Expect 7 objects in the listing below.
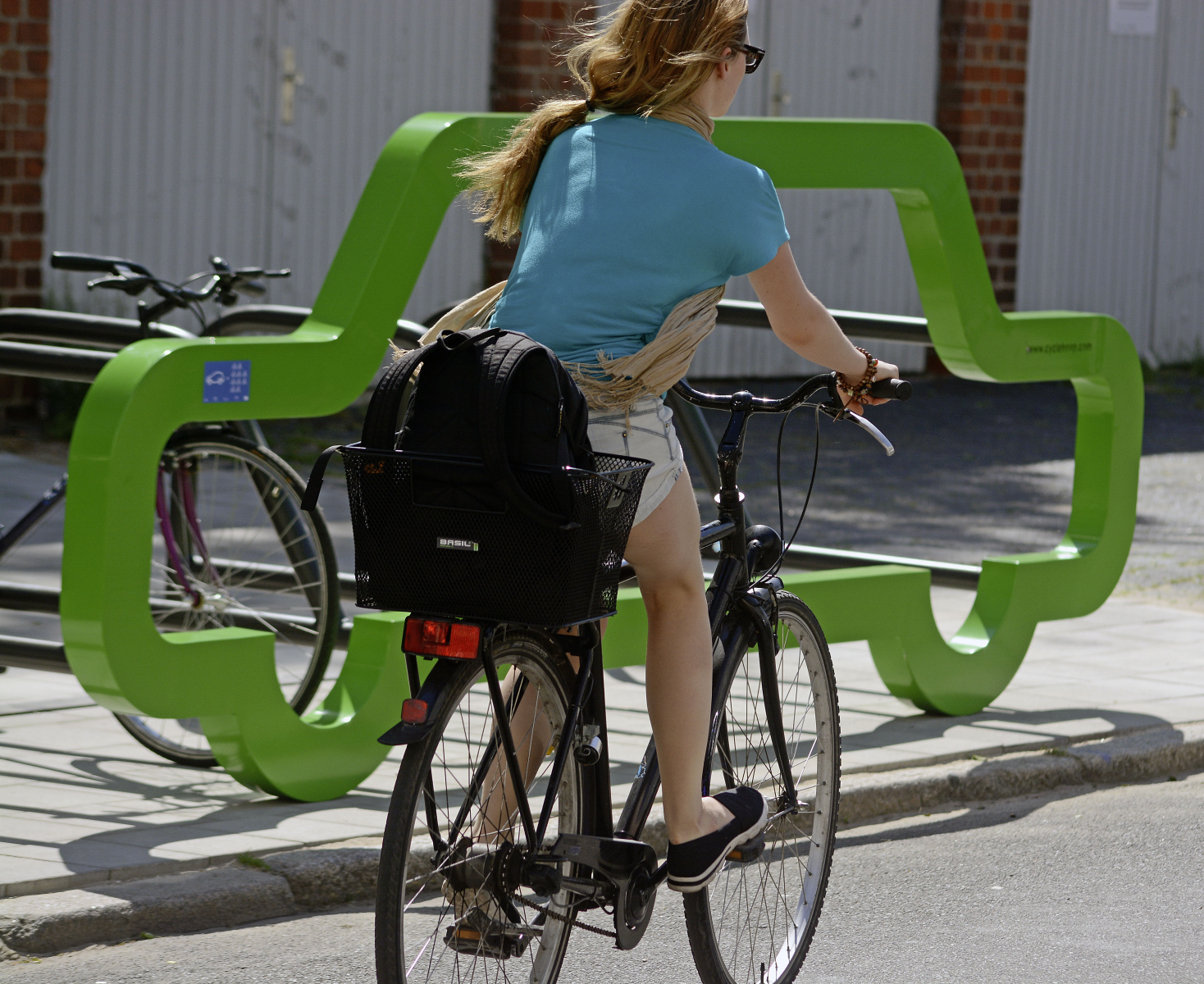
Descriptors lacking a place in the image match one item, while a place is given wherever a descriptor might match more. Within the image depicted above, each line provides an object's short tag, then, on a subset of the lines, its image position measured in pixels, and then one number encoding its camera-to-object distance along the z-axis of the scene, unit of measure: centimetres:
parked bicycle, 1005
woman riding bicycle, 629
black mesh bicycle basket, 571
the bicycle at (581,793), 591
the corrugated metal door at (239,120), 2148
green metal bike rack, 819
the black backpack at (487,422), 563
